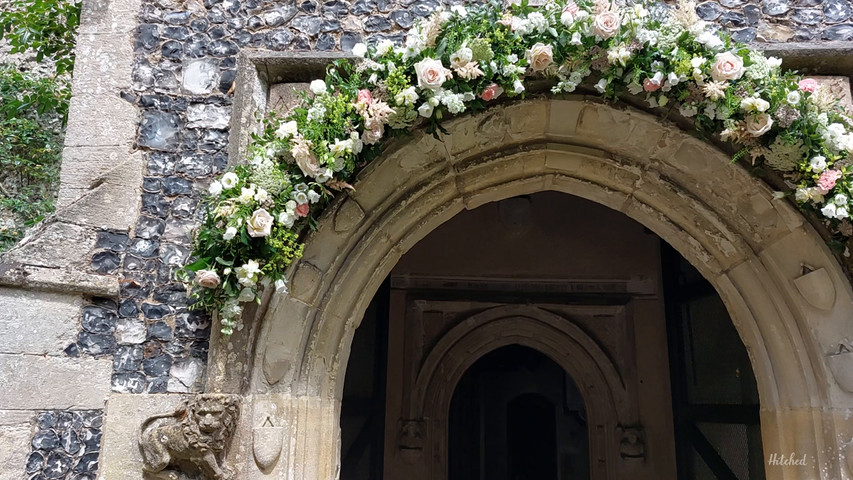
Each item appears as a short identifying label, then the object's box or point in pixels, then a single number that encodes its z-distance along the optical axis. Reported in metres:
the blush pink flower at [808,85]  2.08
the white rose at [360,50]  2.18
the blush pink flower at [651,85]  2.09
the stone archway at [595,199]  2.16
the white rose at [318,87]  2.17
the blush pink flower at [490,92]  2.14
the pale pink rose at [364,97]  2.12
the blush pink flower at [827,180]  2.03
